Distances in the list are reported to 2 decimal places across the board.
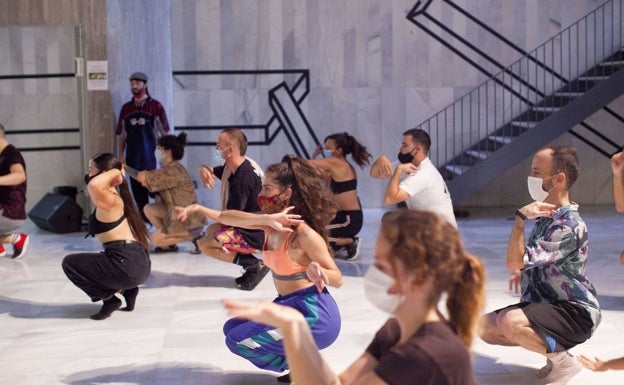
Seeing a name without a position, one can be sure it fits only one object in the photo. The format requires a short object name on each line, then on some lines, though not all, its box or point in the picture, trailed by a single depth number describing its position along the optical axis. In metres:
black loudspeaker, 10.02
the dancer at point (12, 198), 8.39
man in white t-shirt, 6.49
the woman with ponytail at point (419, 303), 2.40
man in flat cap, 10.07
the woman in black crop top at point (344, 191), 8.32
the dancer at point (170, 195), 8.22
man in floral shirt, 4.50
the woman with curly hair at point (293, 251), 4.39
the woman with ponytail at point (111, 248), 6.22
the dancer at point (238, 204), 7.04
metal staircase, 11.58
